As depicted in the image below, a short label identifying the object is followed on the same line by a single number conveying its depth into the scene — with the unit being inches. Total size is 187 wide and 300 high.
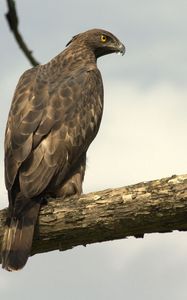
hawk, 530.3
